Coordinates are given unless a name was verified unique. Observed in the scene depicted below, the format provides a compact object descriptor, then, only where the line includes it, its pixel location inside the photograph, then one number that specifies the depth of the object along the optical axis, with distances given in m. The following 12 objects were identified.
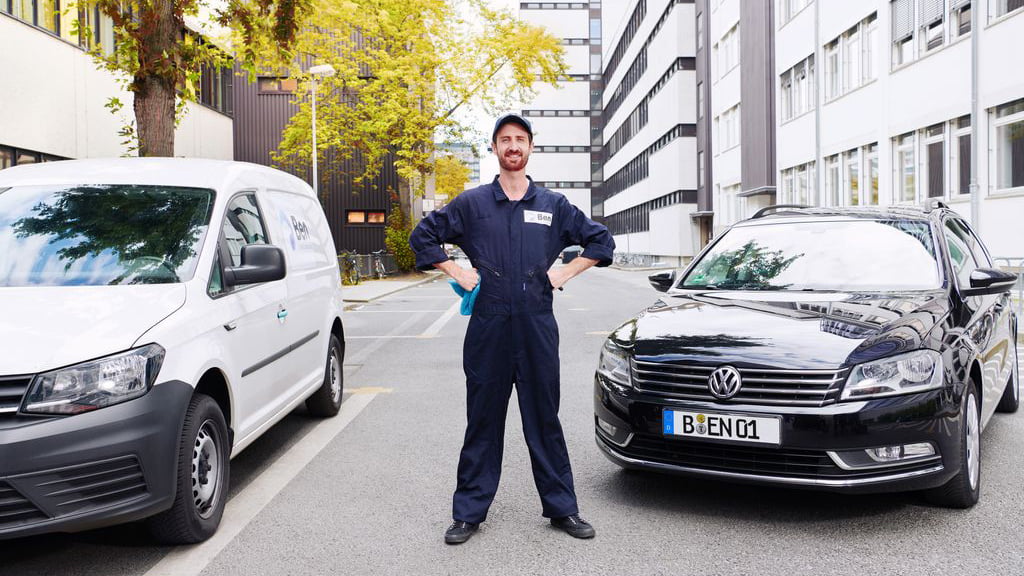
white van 3.40
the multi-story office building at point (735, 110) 33.88
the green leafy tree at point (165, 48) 11.47
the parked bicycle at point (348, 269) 30.31
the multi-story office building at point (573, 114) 84.79
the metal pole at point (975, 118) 14.82
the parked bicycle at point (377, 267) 36.28
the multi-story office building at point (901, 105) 17.70
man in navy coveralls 4.02
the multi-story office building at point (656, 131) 46.78
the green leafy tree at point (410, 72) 34.50
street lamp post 25.11
